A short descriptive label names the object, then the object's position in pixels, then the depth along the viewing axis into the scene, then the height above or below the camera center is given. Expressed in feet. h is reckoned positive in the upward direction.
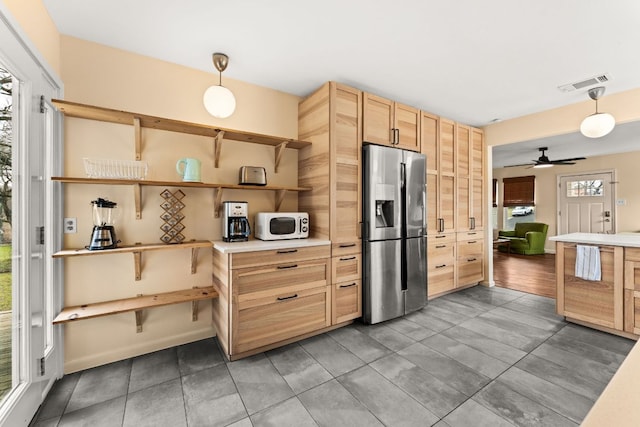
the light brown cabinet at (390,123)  9.40 +3.30
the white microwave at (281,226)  8.17 -0.40
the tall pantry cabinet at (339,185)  8.66 +0.92
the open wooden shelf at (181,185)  6.19 +0.75
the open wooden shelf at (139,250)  6.13 -0.88
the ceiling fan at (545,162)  18.00 +3.36
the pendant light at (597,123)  9.39 +3.14
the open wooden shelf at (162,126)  6.35 +2.40
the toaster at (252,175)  8.25 +1.15
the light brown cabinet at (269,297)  7.00 -2.35
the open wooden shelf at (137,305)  6.23 -2.31
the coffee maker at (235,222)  7.99 -0.27
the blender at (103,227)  6.48 -0.33
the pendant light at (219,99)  7.70 +3.27
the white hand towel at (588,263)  8.54 -1.62
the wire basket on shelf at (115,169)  6.44 +1.11
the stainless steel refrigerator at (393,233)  9.13 -0.72
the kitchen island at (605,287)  7.98 -2.37
